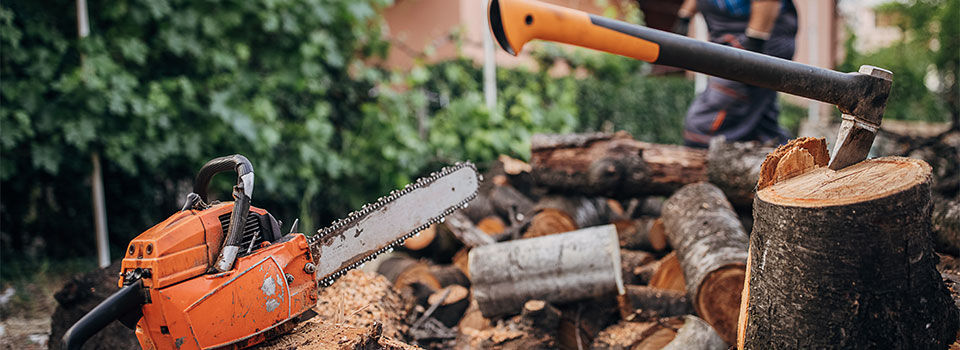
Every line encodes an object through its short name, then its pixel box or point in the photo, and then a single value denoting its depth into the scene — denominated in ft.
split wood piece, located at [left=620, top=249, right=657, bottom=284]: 10.17
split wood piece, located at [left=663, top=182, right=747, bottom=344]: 7.72
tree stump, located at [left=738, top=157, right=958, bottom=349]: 4.64
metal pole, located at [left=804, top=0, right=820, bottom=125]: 32.78
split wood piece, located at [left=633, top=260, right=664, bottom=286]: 10.13
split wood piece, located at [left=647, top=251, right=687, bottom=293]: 9.59
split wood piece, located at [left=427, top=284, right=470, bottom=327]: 9.51
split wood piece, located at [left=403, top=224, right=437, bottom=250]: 11.82
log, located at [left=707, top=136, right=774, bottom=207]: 10.42
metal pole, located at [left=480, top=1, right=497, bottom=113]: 20.38
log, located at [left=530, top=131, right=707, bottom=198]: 11.73
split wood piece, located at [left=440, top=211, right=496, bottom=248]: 10.80
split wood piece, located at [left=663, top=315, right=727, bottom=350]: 7.41
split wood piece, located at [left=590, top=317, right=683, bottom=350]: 7.92
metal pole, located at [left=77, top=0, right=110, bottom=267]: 13.06
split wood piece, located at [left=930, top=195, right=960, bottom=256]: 7.50
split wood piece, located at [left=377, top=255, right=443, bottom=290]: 10.25
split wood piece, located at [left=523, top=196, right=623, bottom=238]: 11.70
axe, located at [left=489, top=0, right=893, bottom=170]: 4.75
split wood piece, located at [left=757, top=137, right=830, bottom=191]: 5.58
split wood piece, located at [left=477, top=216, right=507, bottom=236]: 12.48
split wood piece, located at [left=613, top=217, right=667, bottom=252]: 11.20
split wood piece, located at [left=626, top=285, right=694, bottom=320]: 8.56
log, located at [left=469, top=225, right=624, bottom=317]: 8.46
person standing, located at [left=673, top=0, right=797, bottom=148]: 12.55
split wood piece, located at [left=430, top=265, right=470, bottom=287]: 10.41
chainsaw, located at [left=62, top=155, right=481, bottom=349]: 4.88
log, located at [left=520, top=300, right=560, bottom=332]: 8.21
